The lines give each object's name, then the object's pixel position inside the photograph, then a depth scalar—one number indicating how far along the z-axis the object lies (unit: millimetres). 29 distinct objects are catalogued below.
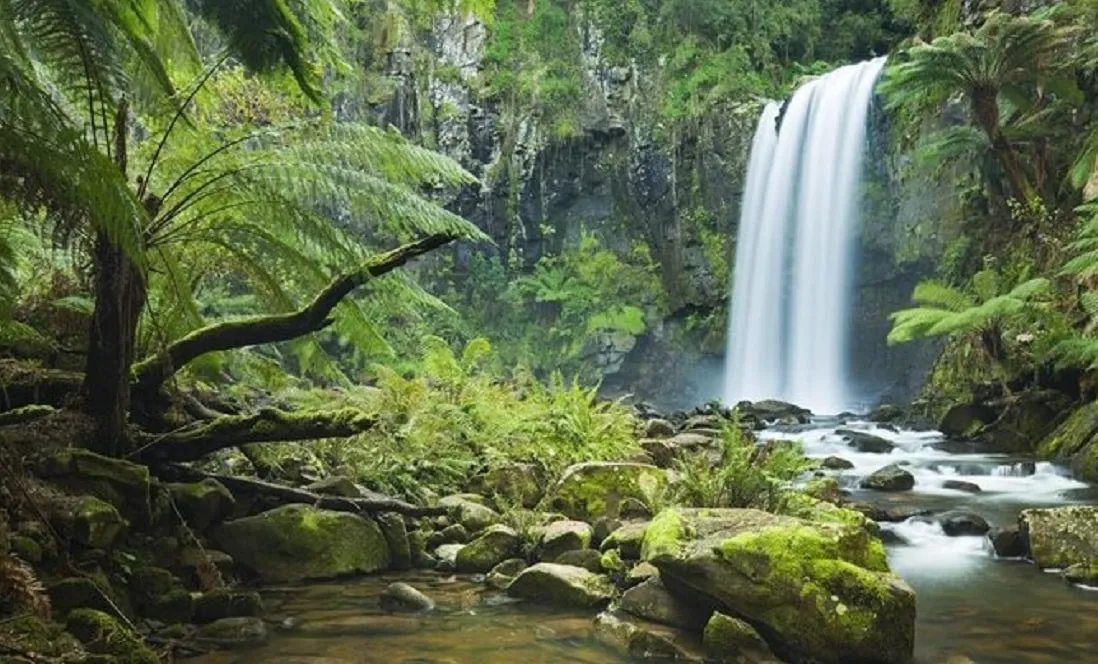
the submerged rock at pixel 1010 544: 4969
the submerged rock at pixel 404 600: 3953
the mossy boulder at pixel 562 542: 4555
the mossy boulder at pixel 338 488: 4875
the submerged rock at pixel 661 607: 3523
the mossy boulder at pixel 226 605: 3520
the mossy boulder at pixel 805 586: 3207
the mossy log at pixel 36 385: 4027
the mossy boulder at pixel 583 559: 4355
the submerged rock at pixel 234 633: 3314
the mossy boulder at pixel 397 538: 4738
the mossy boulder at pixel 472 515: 5246
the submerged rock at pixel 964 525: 5535
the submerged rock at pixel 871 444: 9344
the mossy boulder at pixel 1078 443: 7391
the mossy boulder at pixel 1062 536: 4581
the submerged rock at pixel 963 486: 7066
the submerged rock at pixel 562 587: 3963
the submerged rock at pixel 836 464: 8219
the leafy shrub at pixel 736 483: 4730
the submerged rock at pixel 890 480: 7301
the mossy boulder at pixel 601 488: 5312
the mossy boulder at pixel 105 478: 3582
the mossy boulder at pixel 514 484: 5809
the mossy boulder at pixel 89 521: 3299
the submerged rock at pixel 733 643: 3225
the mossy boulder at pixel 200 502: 4160
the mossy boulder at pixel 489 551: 4637
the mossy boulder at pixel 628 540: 4266
